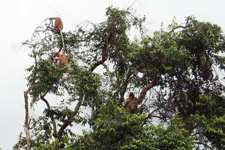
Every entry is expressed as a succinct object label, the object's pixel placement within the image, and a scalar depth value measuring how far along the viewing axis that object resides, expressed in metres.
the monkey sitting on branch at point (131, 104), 19.80
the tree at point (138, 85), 16.48
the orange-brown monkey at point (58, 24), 21.53
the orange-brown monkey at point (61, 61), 19.47
